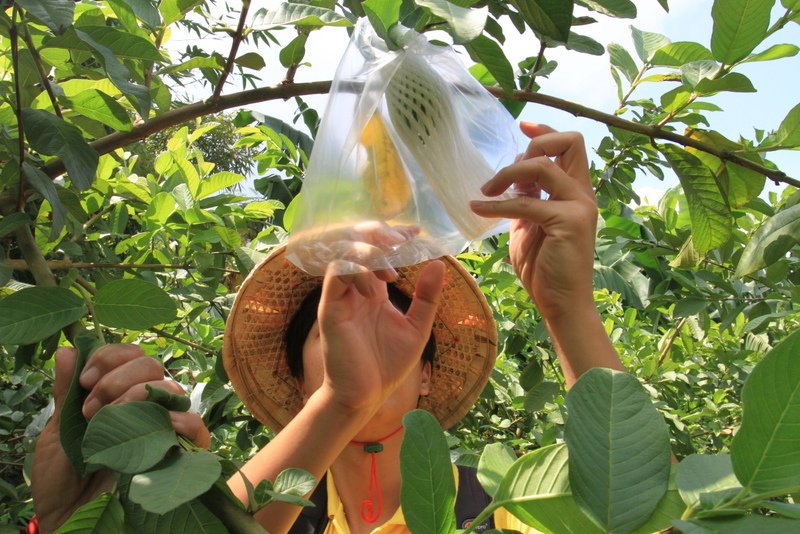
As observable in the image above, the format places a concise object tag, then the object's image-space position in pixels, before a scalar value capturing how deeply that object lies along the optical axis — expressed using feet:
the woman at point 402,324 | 2.81
